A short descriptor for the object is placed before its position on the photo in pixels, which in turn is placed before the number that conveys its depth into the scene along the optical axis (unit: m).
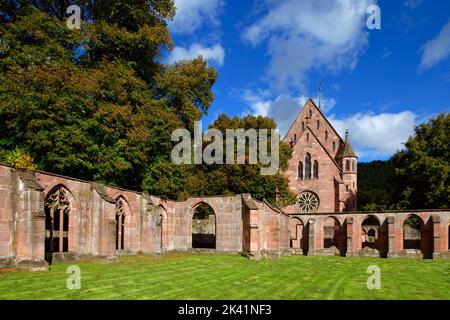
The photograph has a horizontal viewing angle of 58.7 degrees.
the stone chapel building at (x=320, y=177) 42.81
